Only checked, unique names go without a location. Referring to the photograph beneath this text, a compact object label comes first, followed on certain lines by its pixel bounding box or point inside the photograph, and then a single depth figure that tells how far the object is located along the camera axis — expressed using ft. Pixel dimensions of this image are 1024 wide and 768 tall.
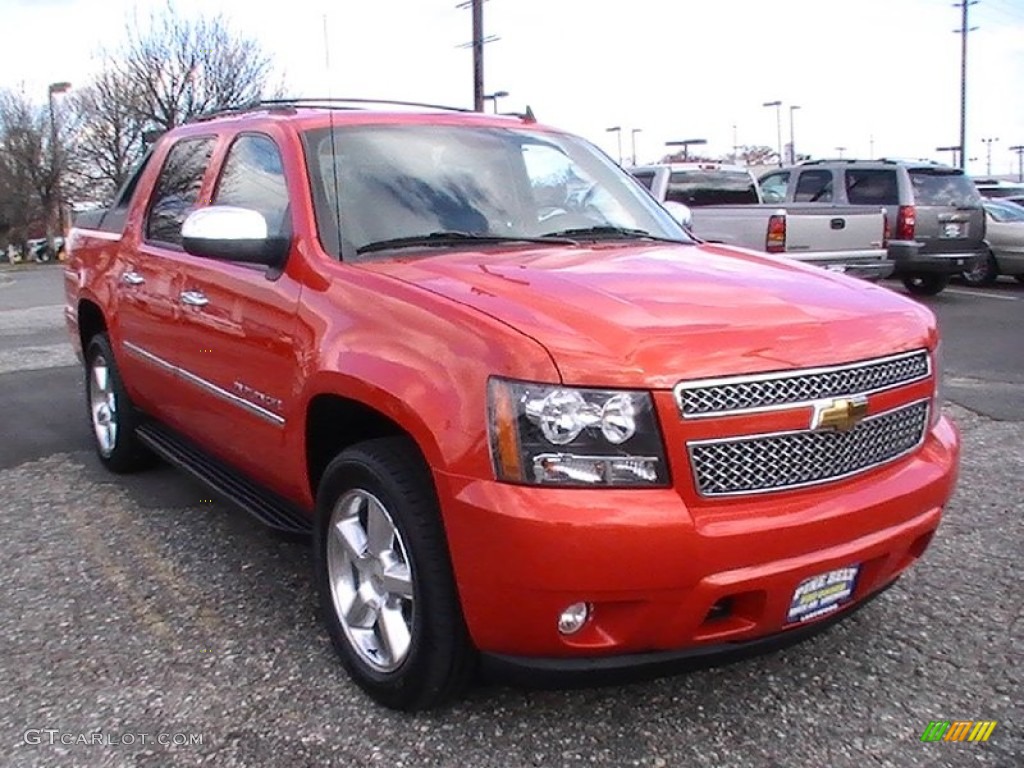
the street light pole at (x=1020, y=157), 258.88
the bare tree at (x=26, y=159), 135.23
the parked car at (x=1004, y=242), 51.29
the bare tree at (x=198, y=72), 115.34
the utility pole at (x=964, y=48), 127.69
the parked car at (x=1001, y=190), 72.26
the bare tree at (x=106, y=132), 119.44
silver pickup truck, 36.68
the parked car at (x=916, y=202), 43.93
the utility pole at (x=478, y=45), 77.92
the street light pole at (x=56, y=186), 127.03
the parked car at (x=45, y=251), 137.03
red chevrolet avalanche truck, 8.17
